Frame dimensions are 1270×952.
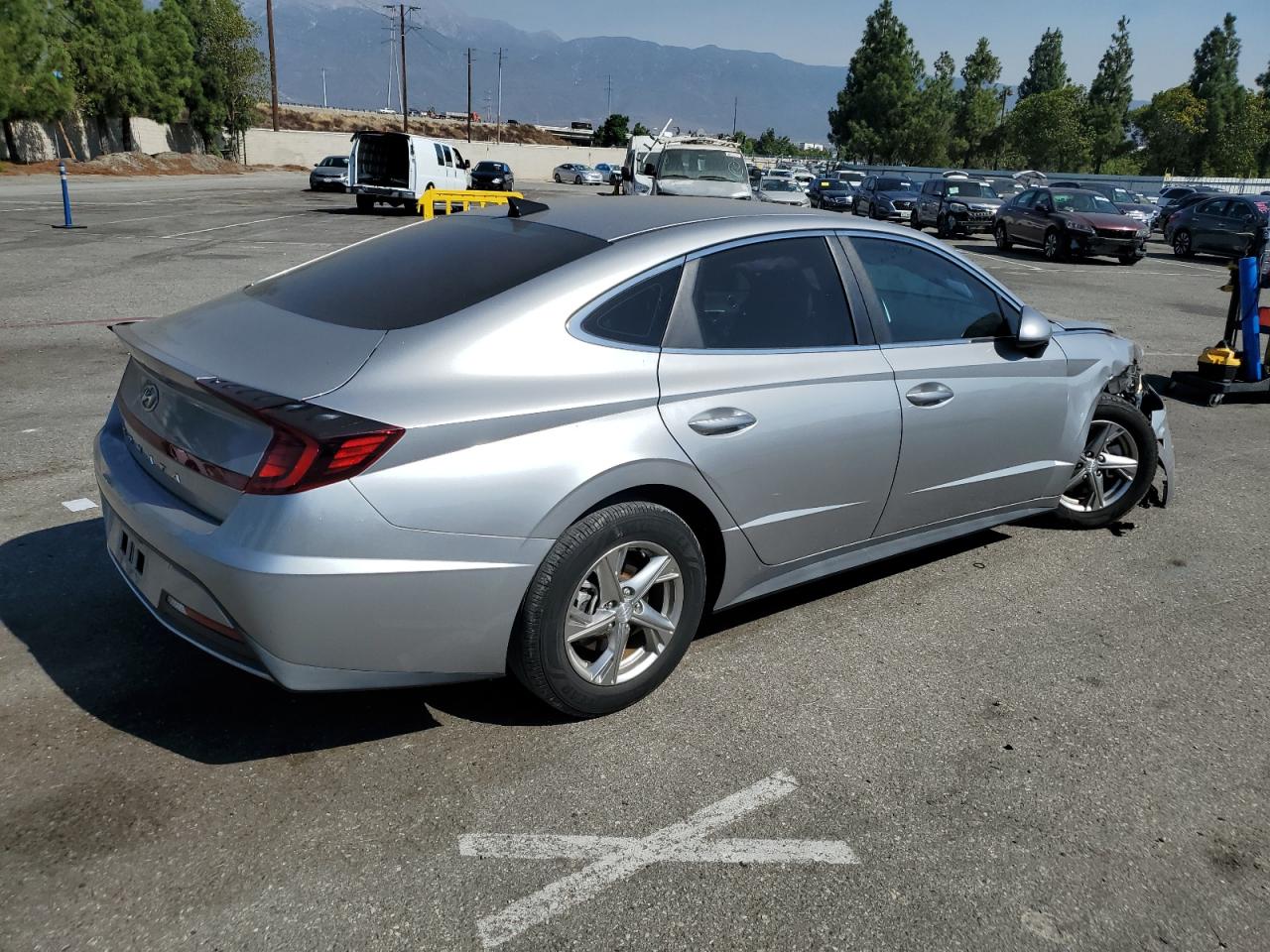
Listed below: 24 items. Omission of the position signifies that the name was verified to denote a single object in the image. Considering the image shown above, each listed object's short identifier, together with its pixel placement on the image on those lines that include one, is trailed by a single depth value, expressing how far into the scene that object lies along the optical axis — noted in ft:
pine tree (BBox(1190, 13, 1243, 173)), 253.24
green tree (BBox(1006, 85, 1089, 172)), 268.82
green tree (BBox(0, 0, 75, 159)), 150.92
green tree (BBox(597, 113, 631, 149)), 337.35
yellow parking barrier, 30.32
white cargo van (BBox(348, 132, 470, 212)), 95.35
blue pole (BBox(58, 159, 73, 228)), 66.22
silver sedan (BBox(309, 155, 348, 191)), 133.18
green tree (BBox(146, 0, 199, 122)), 187.93
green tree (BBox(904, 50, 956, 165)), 303.48
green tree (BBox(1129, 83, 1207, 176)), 251.87
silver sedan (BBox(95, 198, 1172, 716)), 9.52
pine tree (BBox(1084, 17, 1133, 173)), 280.31
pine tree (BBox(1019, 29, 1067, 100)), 342.85
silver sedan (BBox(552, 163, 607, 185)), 210.18
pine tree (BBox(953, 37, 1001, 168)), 314.35
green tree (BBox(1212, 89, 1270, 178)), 242.99
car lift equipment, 28.19
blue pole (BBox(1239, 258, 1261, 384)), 27.50
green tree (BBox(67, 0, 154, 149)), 171.53
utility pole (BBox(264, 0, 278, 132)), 217.03
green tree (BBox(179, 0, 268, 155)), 204.05
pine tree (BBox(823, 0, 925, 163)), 307.17
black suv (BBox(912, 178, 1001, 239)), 92.89
